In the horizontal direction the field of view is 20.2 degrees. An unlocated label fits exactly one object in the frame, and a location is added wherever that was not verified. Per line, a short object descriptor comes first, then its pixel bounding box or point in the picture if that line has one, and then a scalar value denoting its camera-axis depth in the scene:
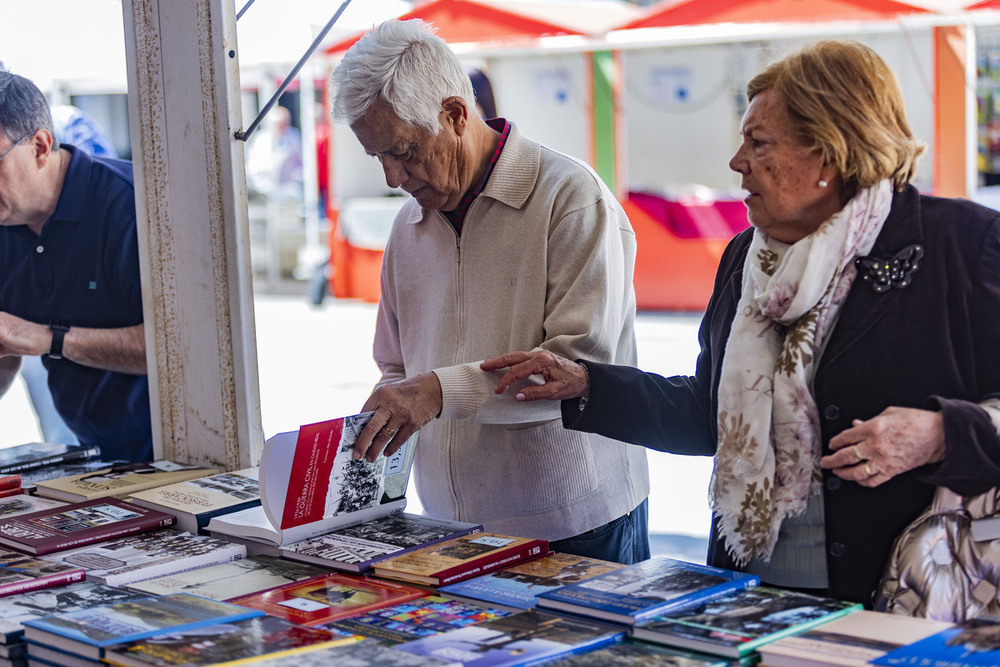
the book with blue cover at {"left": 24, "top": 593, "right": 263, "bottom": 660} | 3.39
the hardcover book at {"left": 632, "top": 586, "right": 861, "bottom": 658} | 3.32
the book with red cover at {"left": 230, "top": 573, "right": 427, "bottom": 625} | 3.49
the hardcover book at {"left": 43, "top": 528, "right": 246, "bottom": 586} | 3.67
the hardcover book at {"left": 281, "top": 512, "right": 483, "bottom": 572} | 3.66
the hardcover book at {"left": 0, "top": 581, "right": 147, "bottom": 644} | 3.48
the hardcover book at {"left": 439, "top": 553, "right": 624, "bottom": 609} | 3.51
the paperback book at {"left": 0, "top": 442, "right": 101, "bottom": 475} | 4.29
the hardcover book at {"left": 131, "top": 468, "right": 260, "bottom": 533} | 3.89
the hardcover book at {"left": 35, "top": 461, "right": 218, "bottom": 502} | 4.06
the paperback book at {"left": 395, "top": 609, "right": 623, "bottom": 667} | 3.31
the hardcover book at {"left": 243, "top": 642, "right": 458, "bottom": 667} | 3.31
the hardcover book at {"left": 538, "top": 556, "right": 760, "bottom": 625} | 3.41
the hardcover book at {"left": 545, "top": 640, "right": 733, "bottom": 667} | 3.30
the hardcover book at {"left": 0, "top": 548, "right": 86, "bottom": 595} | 3.62
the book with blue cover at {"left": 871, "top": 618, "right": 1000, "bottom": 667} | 3.24
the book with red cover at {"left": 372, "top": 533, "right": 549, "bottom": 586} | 3.58
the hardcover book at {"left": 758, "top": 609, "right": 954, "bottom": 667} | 3.27
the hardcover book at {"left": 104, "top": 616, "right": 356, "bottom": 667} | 3.34
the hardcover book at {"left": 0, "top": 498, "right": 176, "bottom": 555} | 3.80
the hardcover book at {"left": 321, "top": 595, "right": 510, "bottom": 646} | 3.41
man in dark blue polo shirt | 4.25
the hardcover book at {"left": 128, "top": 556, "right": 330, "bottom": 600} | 3.60
